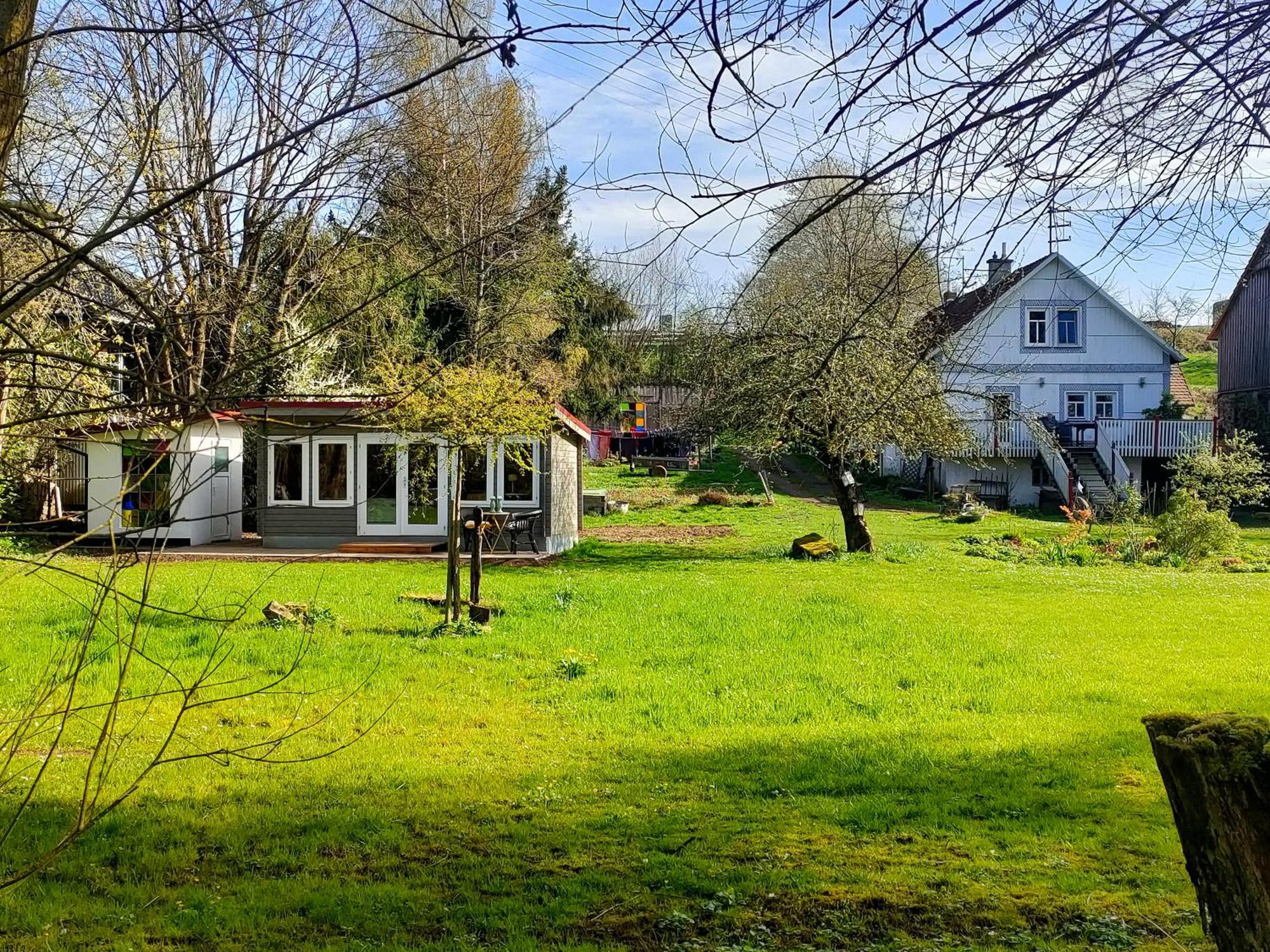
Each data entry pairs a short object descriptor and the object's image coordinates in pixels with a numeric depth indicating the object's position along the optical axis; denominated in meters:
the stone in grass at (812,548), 18.38
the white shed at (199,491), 19.16
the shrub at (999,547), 19.00
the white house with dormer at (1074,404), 29.91
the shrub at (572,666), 8.63
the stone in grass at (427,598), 11.87
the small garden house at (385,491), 19.78
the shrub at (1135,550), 18.77
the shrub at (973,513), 26.75
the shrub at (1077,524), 20.91
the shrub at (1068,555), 18.59
